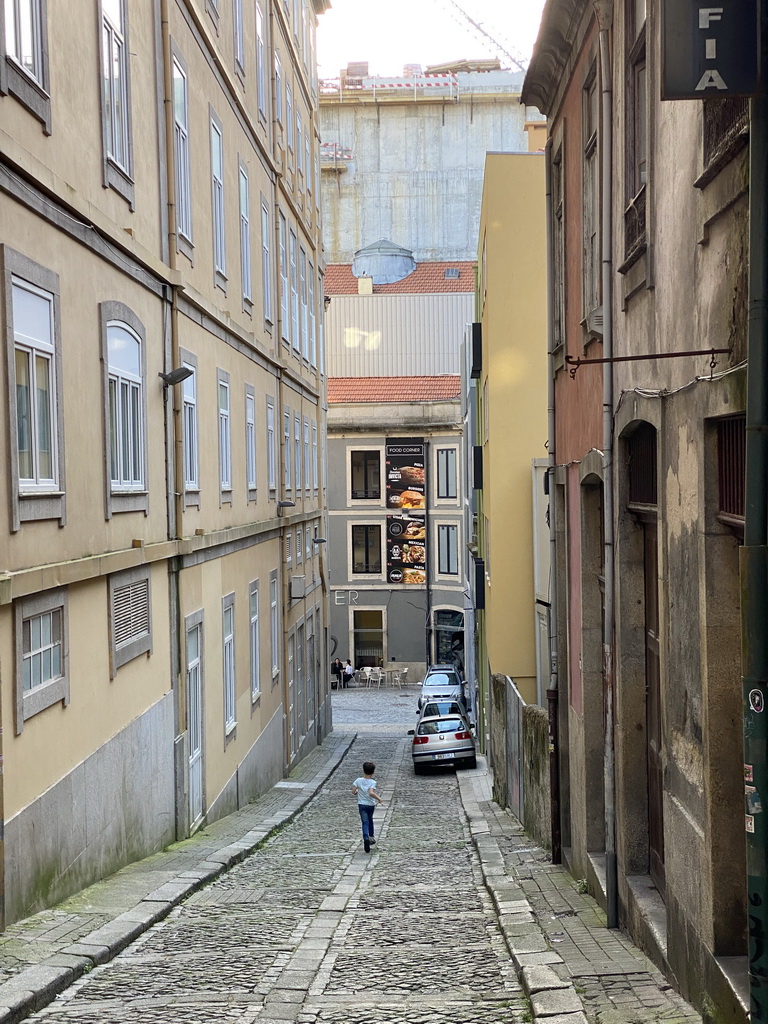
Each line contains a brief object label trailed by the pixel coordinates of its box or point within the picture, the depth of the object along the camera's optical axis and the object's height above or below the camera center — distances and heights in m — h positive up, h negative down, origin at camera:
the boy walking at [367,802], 14.80 -3.83
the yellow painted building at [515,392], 21.98 +2.05
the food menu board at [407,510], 46.94 -0.37
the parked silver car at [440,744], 25.25 -5.31
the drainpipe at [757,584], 4.45 -0.34
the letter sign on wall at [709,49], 4.63 +1.80
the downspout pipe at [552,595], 12.44 -1.08
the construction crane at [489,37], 81.44 +32.84
